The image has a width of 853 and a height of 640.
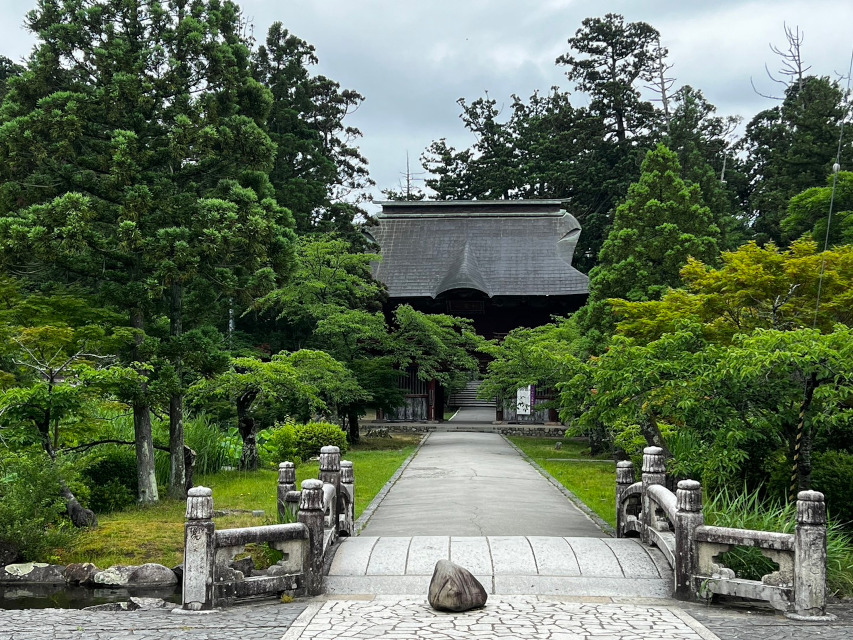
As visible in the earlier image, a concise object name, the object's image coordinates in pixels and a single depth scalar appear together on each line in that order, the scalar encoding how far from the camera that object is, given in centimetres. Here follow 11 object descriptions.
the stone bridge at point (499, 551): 845
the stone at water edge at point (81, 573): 1015
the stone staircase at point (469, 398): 4053
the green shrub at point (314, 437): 2083
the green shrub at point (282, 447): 2053
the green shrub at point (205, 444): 1786
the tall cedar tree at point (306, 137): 3288
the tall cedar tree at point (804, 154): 3288
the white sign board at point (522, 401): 2878
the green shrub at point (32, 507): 1044
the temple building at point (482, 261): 3372
